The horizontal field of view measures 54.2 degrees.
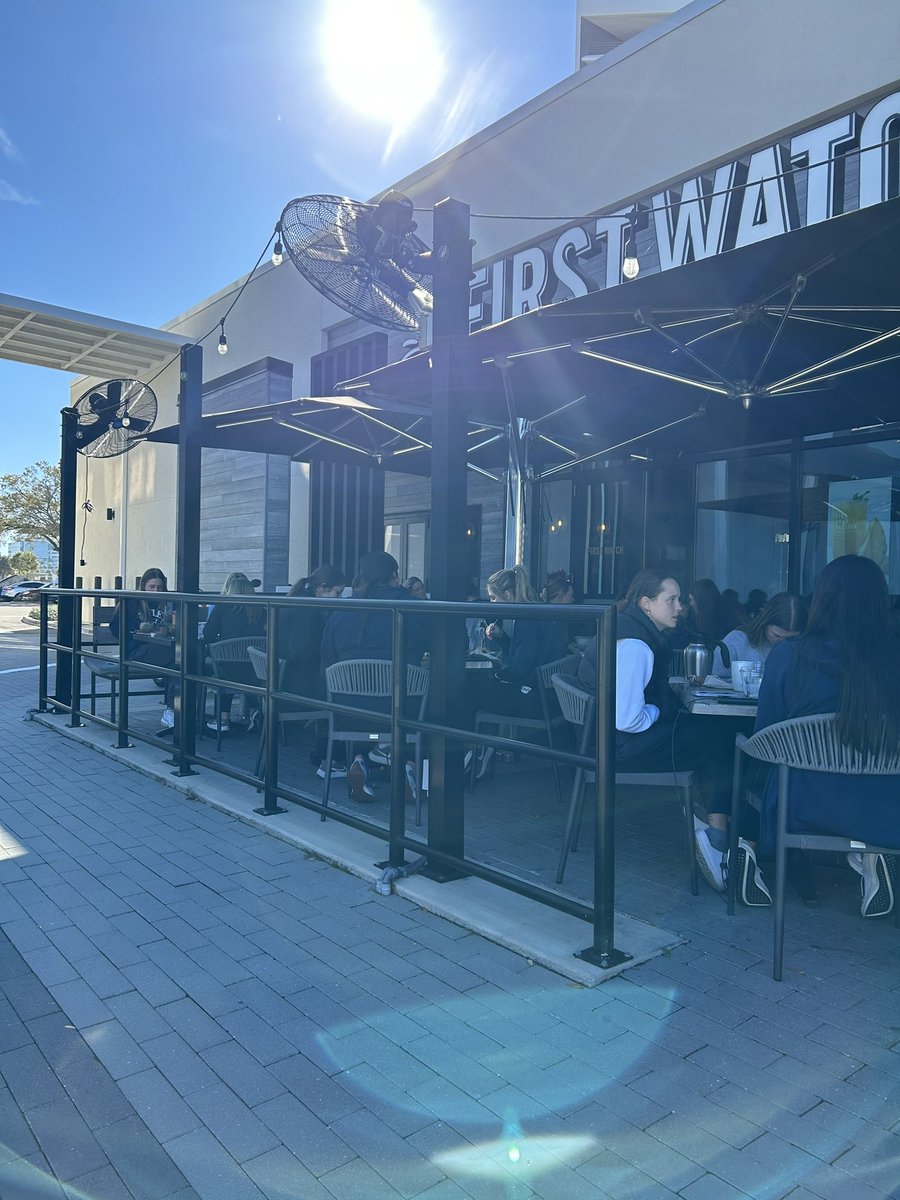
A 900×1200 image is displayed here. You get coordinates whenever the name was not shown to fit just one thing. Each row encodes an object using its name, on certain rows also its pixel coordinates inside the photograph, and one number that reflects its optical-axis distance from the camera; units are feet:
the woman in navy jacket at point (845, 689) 9.49
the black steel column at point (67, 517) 26.43
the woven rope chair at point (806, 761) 9.53
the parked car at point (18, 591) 144.66
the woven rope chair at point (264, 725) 16.66
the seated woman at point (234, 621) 22.93
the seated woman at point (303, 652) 19.72
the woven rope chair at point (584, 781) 11.90
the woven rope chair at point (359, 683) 15.72
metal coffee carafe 13.29
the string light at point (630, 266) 15.88
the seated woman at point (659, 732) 12.03
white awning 55.47
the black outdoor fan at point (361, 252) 17.61
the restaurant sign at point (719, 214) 22.26
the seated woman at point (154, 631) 22.49
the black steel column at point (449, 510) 12.59
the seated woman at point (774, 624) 14.23
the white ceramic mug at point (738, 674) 13.23
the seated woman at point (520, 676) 17.34
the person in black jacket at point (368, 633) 16.65
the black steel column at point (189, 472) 22.44
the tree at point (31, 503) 138.10
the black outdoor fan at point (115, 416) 26.27
